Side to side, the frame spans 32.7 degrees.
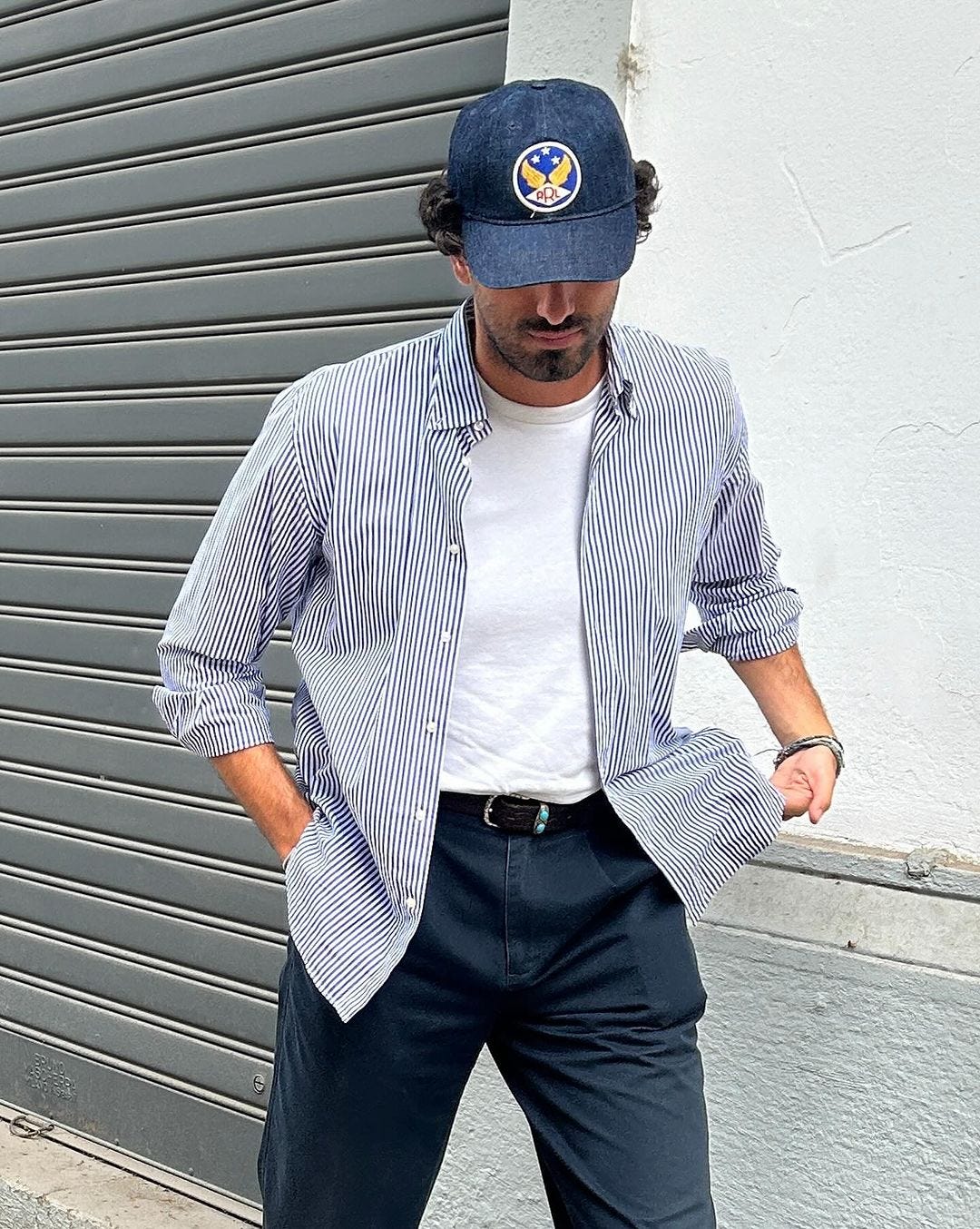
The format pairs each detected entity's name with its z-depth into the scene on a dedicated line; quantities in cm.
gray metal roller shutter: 407
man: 231
